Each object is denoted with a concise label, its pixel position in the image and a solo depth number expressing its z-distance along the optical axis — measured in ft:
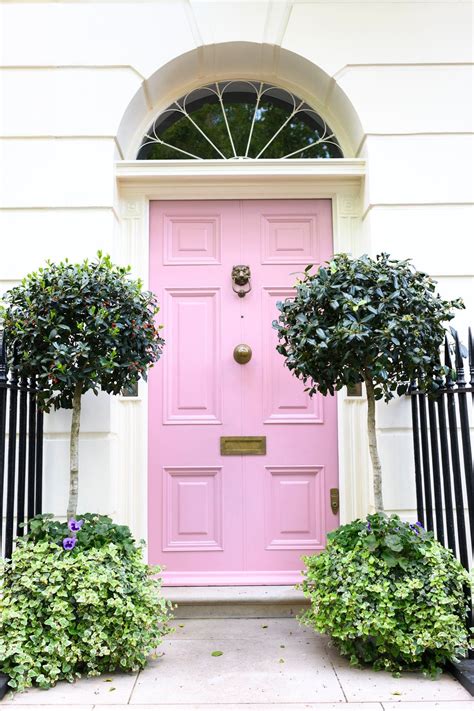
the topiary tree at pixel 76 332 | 11.14
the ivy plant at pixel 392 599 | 10.08
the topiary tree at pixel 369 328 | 10.77
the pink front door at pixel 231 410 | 14.26
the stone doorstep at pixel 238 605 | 13.26
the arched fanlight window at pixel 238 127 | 15.66
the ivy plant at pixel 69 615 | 10.06
